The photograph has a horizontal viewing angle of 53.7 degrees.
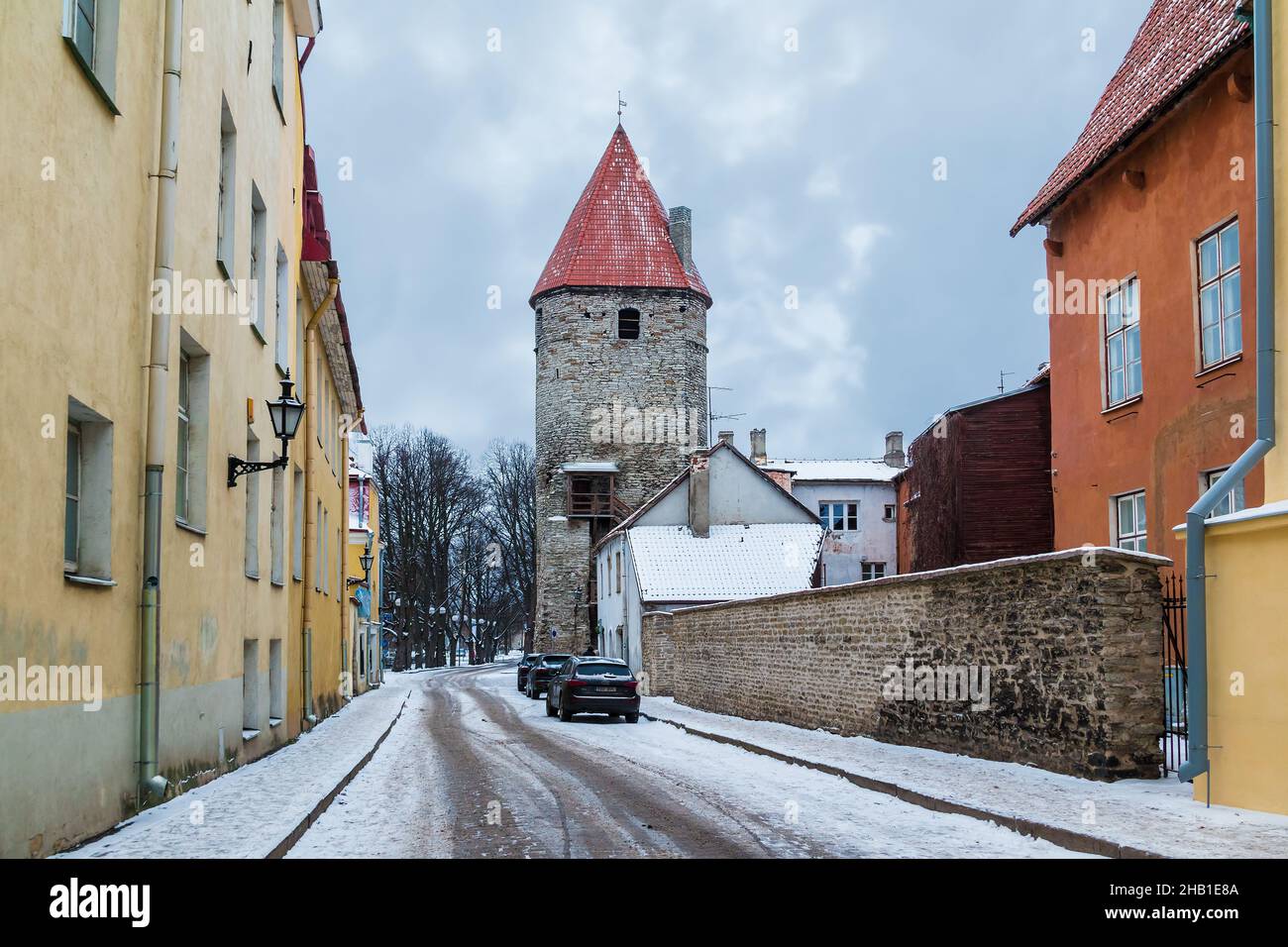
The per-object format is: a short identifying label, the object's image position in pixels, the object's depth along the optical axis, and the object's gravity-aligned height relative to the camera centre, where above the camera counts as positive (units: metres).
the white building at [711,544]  41.72 +0.99
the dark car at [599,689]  26.11 -2.41
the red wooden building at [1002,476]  22.27 +1.66
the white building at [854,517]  55.41 +2.39
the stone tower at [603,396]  57.38 +8.05
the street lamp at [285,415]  14.34 +1.80
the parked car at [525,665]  42.47 -3.14
